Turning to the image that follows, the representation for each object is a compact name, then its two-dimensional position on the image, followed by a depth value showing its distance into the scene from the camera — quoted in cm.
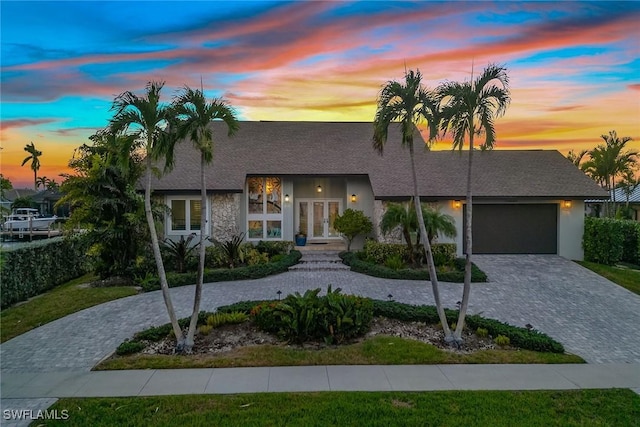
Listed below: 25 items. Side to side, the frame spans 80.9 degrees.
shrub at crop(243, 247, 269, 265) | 1484
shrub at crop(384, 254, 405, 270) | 1412
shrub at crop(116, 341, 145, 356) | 706
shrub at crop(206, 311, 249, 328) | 830
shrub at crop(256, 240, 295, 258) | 1623
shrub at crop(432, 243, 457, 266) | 1455
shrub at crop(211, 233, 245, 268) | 1457
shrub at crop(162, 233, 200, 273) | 1377
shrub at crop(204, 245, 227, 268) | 1476
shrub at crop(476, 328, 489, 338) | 789
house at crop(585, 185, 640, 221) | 2774
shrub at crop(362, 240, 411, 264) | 1489
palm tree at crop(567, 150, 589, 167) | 2794
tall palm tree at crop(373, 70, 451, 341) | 727
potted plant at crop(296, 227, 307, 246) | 1867
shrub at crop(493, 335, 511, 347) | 749
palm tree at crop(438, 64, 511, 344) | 704
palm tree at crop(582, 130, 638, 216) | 2356
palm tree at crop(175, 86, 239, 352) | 698
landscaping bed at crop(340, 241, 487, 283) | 1323
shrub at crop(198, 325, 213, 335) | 799
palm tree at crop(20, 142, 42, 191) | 5831
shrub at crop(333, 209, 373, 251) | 1653
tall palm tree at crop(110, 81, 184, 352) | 668
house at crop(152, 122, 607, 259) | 1664
